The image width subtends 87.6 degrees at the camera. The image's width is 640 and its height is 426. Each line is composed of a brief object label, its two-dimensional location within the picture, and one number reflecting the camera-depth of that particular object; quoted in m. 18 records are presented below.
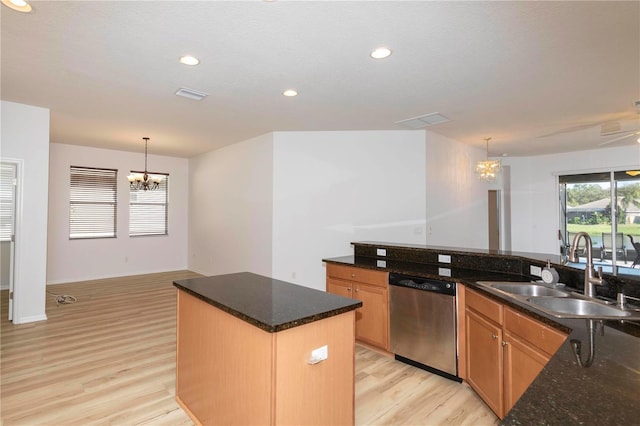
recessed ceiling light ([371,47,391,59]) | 2.70
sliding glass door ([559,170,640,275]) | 6.68
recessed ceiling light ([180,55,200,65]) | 2.84
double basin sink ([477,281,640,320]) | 1.79
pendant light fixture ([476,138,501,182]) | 6.04
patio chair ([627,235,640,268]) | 6.43
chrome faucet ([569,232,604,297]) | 2.04
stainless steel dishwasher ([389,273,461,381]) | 2.79
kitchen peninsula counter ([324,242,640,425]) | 0.88
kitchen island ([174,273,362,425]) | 1.60
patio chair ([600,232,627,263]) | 6.80
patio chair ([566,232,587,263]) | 7.50
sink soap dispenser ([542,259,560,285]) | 2.34
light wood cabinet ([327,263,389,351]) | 3.26
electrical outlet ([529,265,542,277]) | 2.63
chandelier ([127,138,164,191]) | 6.37
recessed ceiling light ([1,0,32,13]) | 2.12
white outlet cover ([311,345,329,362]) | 1.70
